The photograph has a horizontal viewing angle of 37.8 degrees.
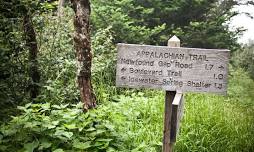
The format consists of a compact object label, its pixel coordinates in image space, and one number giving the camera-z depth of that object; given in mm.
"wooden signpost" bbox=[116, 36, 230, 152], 3465
